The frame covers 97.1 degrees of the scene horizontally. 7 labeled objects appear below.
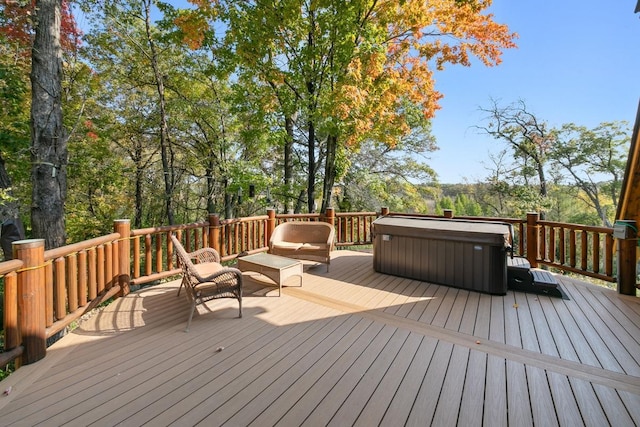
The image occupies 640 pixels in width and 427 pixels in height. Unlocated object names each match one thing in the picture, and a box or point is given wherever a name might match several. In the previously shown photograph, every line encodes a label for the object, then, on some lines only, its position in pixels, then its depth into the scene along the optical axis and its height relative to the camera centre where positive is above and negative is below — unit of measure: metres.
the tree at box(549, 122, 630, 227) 12.15 +2.27
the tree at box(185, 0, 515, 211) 6.19 +3.94
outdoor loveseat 4.95 -0.58
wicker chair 2.95 -0.81
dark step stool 3.80 -1.01
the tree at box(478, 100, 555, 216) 12.77 +3.31
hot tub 3.86 -0.65
